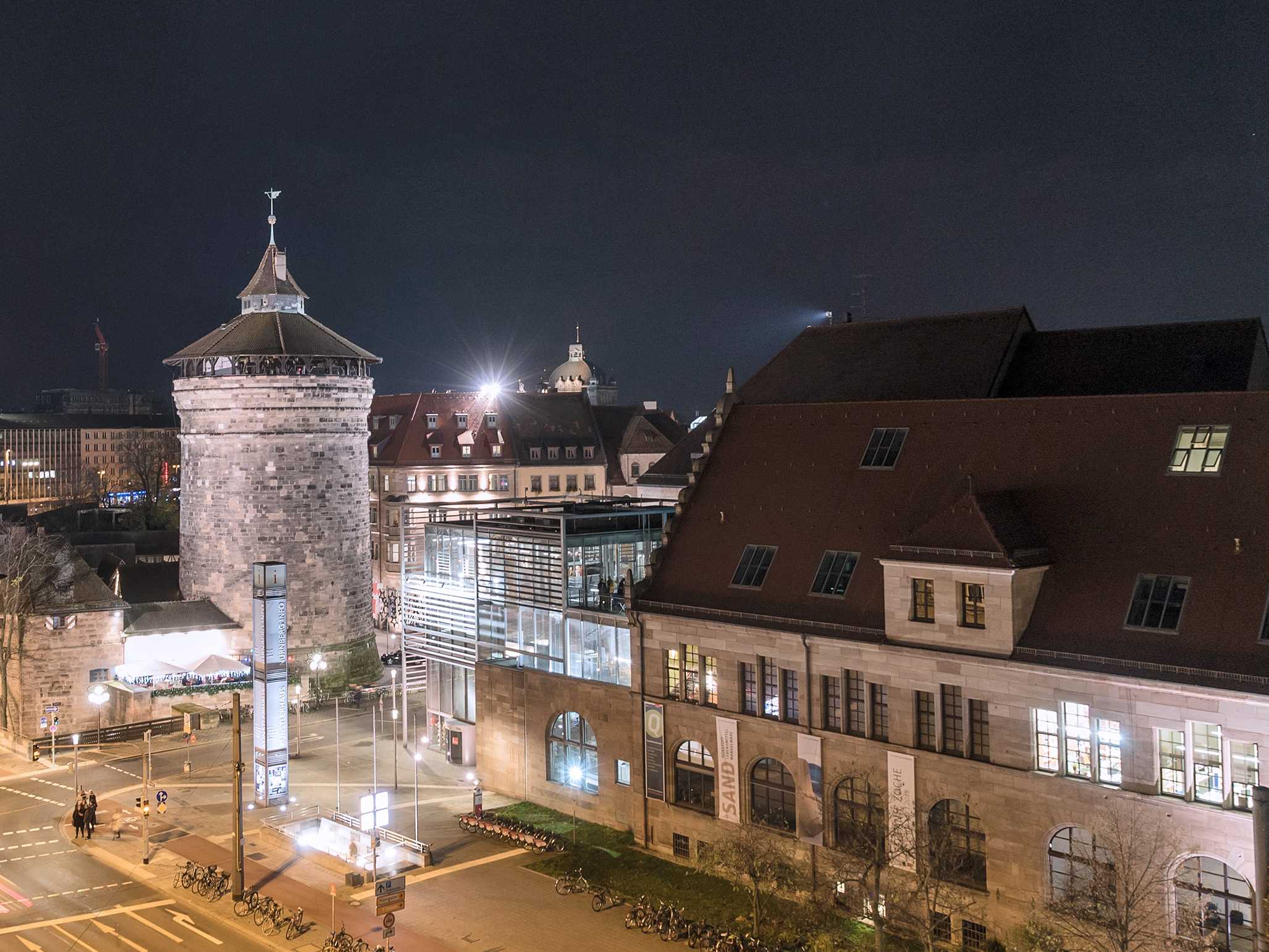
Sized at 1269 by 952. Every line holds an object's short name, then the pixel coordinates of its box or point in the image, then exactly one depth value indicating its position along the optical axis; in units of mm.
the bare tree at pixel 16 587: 65750
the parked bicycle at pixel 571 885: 41562
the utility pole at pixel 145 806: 46188
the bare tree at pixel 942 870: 35000
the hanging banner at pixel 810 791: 39562
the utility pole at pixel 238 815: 40781
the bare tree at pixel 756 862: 36531
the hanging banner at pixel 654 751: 45062
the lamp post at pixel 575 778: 49438
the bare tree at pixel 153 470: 149250
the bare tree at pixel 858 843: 35281
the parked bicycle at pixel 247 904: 40688
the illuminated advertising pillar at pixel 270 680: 52594
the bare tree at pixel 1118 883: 30414
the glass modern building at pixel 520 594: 50781
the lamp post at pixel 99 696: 60250
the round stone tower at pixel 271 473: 73625
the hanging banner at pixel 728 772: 42250
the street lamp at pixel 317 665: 69975
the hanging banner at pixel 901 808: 36031
